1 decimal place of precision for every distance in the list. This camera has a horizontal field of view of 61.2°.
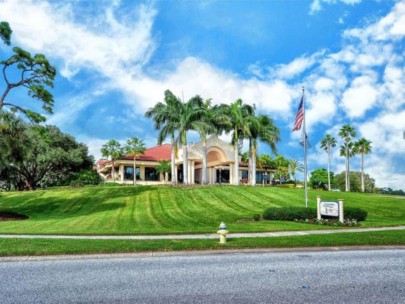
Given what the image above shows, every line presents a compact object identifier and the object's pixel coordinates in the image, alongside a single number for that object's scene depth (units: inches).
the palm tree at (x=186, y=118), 1558.8
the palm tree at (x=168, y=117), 1585.9
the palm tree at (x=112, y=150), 2290.8
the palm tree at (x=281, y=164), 3278.5
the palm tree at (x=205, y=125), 1556.3
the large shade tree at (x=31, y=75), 1124.5
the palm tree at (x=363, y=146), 2787.9
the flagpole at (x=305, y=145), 943.7
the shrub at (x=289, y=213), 856.9
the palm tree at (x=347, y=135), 2714.1
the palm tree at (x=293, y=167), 4052.7
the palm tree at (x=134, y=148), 2224.4
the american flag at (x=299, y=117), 930.7
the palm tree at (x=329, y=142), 3047.7
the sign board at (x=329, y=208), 806.5
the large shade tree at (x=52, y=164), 2169.0
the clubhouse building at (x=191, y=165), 2123.5
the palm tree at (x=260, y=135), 1676.9
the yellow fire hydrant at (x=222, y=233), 482.7
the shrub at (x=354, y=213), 850.1
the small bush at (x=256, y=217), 888.3
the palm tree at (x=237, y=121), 1654.8
